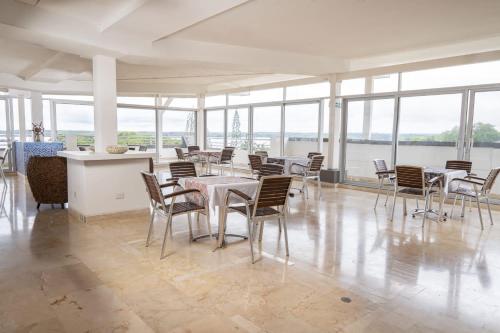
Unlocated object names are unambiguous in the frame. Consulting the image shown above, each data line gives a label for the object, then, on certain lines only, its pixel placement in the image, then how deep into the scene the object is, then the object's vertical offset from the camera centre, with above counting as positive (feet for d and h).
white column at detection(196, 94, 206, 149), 42.09 +1.97
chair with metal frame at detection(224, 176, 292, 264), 10.60 -1.98
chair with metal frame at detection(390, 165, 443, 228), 15.66 -1.89
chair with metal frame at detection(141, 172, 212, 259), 11.08 -2.38
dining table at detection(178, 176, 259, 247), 11.51 -1.76
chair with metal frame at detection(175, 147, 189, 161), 31.40 -1.48
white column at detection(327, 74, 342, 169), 26.45 +1.14
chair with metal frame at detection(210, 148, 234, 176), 30.45 -1.69
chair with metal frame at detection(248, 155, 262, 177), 22.70 -1.50
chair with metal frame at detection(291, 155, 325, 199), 21.24 -1.85
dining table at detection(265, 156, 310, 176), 22.76 -1.48
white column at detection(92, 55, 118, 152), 16.44 +1.83
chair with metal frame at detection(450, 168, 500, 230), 15.30 -2.10
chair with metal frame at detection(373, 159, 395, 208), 18.99 -1.67
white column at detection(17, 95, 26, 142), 31.40 +1.60
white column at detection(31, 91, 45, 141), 30.14 +2.52
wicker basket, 15.93 -0.58
